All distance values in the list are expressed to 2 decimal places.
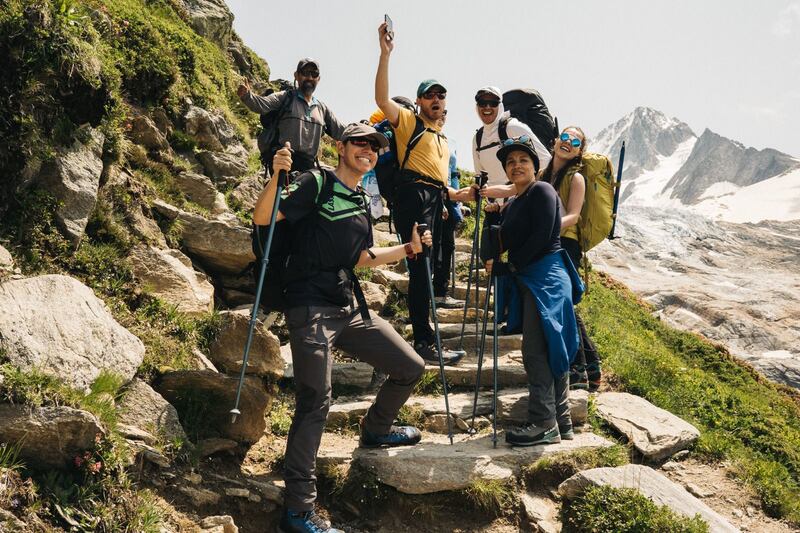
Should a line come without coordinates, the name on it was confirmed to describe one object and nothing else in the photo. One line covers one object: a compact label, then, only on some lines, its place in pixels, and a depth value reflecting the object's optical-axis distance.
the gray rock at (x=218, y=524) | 4.44
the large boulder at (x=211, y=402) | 5.64
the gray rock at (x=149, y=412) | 5.08
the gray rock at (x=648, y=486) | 5.14
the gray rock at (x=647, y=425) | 6.71
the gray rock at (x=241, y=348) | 6.19
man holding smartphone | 7.01
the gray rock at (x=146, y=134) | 10.35
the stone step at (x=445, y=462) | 5.41
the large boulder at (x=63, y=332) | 4.26
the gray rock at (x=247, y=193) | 11.73
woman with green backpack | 6.99
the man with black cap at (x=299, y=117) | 8.62
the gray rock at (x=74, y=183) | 6.52
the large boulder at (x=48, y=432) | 3.90
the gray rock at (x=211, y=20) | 21.17
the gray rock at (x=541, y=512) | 5.19
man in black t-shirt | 4.59
